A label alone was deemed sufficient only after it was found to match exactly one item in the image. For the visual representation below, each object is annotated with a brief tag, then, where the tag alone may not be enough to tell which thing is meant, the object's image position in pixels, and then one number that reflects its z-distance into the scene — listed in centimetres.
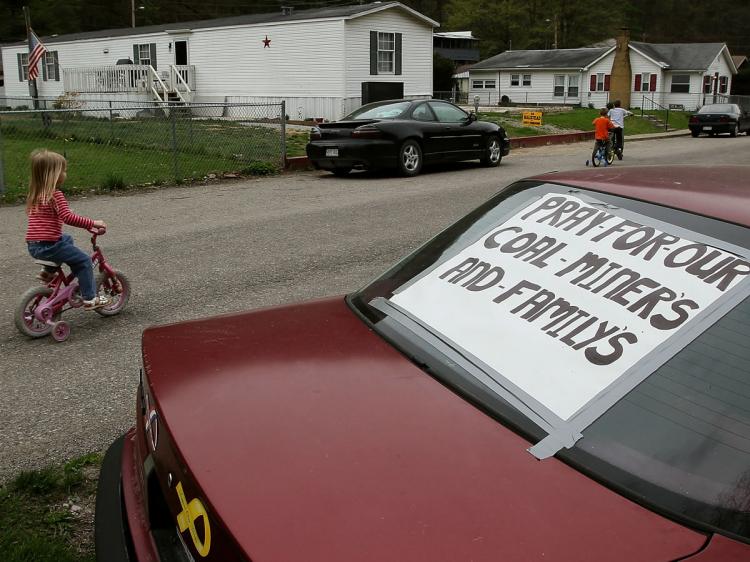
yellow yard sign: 2888
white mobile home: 2802
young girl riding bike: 511
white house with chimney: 5166
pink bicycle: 532
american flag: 2312
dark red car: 149
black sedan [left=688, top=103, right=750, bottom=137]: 3053
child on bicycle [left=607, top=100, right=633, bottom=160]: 1843
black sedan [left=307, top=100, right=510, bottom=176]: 1423
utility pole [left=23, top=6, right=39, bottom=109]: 2523
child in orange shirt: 1680
